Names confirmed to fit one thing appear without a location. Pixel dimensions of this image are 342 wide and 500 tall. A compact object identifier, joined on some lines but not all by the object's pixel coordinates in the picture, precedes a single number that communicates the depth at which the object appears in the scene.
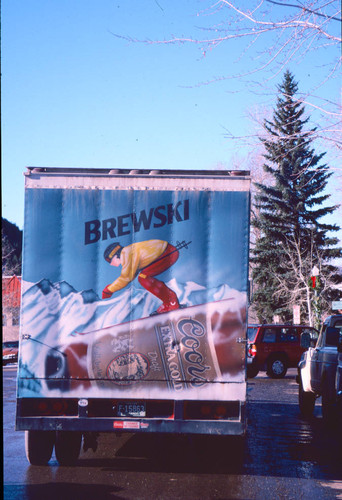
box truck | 7.25
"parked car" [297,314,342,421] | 10.59
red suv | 23.09
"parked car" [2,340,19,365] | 39.22
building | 57.70
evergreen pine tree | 45.56
